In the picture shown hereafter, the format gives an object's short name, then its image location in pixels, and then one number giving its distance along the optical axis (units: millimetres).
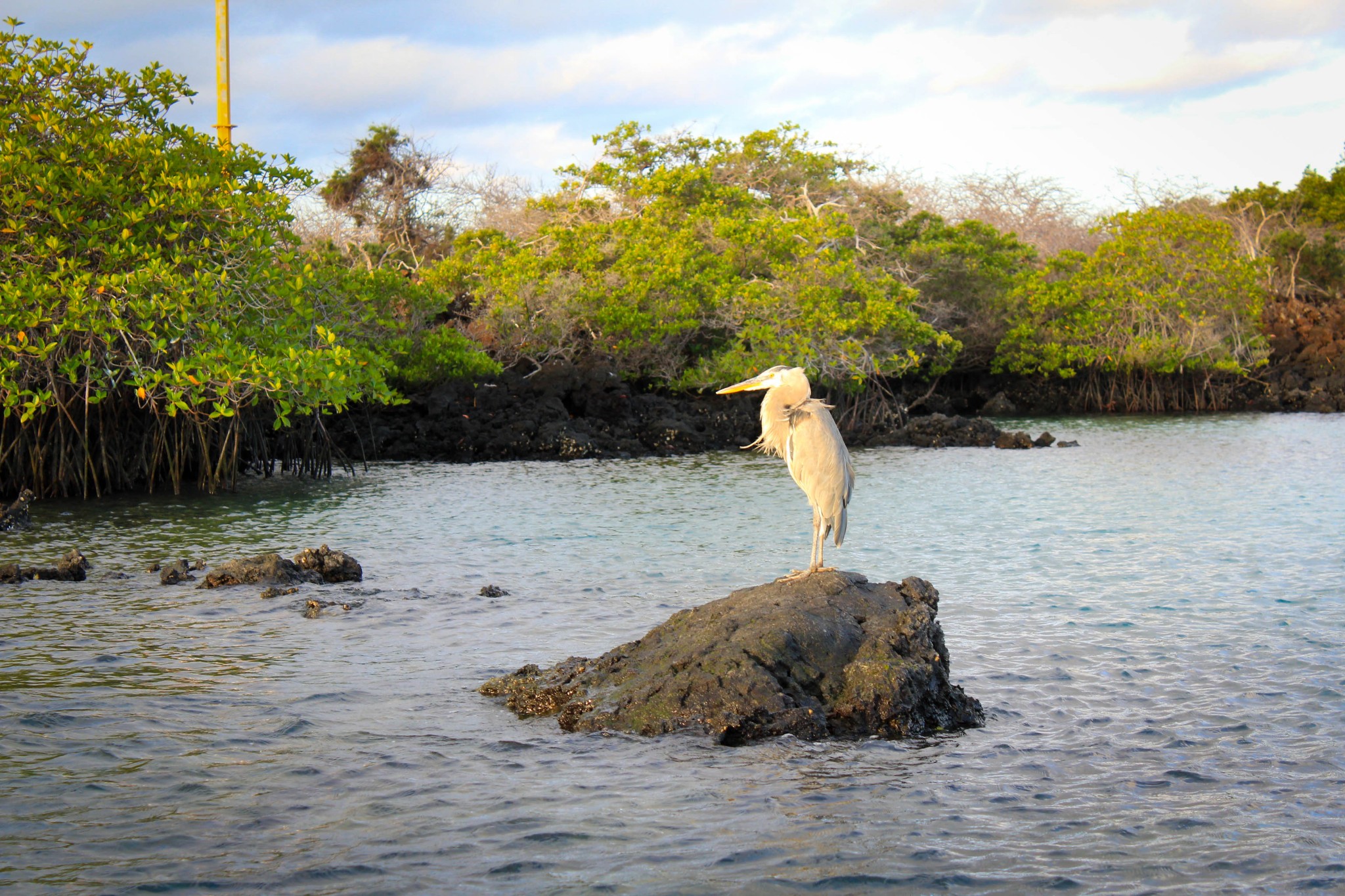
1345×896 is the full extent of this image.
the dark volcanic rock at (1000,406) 34312
